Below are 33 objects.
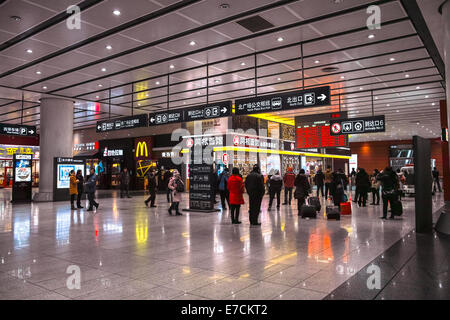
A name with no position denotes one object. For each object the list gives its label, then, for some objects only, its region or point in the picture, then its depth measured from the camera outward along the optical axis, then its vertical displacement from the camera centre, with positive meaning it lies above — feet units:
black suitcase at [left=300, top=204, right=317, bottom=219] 31.65 -3.75
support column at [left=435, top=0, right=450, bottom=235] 22.30 +8.76
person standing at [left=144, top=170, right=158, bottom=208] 43.82 -1.32
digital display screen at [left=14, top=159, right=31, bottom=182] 50.90 +1.04
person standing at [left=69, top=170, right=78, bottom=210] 41.29 -0.96
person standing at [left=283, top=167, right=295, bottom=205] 43.29 -0.77
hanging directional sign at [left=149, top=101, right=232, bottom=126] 35.79 +7.06
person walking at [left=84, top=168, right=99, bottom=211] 39.17 -1.42
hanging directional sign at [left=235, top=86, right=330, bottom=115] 29.37 +6.93
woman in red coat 28.04 -1.20
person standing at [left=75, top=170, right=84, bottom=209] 41.60 -1.11
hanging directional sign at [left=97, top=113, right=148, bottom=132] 41.37 +6.92
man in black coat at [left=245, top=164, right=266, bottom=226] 27.43 -1.52
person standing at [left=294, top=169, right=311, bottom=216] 34.64 -1.48
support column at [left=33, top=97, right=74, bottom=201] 49.88 +5.88
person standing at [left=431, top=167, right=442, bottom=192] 62.99 -1.15
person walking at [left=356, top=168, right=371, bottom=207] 41.75 -1.39
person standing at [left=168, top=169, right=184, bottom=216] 34.71 -1.49
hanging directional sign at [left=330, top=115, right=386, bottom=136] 40.40 +5.99
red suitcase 33.86 -3.77
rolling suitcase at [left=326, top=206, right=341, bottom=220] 30.42 -3.75
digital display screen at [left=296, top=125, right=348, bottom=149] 50.88 +5.53
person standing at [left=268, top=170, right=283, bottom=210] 39.78 -1.48
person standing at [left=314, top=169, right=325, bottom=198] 54.65 -1.03
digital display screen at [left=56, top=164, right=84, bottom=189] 49.98 +0.39
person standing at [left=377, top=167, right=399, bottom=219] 30.42 -1.50
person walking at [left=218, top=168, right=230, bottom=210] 39.65 -1.42
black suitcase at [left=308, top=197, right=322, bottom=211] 34.45 -3.04
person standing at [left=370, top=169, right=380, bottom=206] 44.76 -2.44
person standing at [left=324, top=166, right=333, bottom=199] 45.45 -0.46
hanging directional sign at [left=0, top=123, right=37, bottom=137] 48.49 +7.17
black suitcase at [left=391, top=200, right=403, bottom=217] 30.80 -3.41
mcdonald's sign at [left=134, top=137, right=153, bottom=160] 82.43 +6.95
